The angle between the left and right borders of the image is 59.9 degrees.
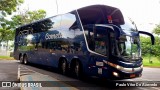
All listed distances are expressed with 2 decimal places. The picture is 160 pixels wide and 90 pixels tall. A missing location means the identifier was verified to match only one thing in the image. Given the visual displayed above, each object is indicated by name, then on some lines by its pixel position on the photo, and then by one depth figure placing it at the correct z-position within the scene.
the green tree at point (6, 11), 18.55
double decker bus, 5.96
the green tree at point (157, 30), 20.37
